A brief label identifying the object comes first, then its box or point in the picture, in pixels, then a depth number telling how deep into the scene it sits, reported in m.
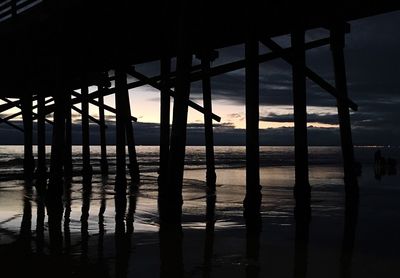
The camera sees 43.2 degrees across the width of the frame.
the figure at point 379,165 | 22.74
